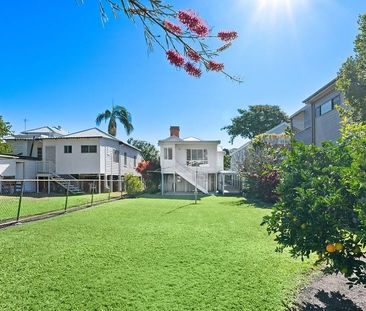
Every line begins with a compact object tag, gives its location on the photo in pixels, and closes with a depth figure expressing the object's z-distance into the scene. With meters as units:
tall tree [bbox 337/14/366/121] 7.73
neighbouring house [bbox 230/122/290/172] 27.23
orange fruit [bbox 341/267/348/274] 3.52
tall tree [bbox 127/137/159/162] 46.36
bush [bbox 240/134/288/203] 21.97
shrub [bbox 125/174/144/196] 26.66
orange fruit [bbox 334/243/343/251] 3.46
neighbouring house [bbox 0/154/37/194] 28.51
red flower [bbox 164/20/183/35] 2.33
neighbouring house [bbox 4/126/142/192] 31.58
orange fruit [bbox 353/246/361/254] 3.52
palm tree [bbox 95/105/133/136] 42.34
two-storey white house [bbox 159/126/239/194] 31.48
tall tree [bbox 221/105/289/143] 56.22
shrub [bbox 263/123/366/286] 3.30
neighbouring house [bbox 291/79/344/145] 19.97
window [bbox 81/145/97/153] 31.66
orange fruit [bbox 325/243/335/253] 3.43
